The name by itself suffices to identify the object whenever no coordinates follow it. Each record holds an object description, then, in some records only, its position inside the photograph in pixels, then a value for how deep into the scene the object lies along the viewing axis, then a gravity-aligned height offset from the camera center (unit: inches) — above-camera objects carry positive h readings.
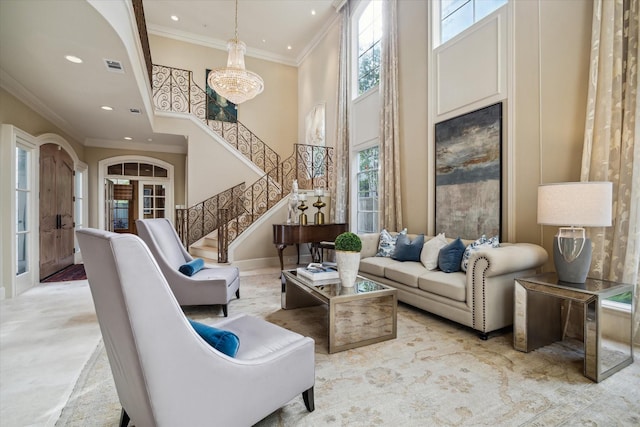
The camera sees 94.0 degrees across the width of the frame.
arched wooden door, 193.9 +2.2
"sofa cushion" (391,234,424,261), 151.4 -19.2
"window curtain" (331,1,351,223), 247.6 +63.3
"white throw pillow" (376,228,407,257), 166.6 -18.2
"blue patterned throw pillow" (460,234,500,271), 119.6 -13.7
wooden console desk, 197.3 -14.8
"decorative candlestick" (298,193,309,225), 207.3 -3.6
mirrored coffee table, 94.3 -33.3
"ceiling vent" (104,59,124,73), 131.2 +66.6
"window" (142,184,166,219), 319.3 +13.0
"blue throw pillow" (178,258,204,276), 133.1 -25.5
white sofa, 101.3 -27.8
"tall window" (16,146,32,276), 166.4 +1.3
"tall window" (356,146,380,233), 225.5 +17.5
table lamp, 84.7 -1.3
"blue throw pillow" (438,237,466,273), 125.4 -19.1
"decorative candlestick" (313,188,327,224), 211.0 -3.0
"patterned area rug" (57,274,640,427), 63.9 -44.2
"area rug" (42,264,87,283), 197.5 -44.1
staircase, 271.7 +32.6
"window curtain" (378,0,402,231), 192.7 +56.9
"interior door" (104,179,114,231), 299.0 +8.4
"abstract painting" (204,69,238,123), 318.7 +111.8
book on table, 115.3 -24.1
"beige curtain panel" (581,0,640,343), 93.0 +25.5
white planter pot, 104.6 -19.1
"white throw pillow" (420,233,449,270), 134.3 -18.3
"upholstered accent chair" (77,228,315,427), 38.3 -21.8
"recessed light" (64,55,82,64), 125.8 +65.6
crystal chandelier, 201.5 +92.4
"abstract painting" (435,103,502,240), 137.6 +18.9
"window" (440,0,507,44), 144.8 +102.4
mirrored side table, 78.0 -33.2
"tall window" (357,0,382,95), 223.2 +130.0
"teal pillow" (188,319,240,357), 51.3 -22.2
